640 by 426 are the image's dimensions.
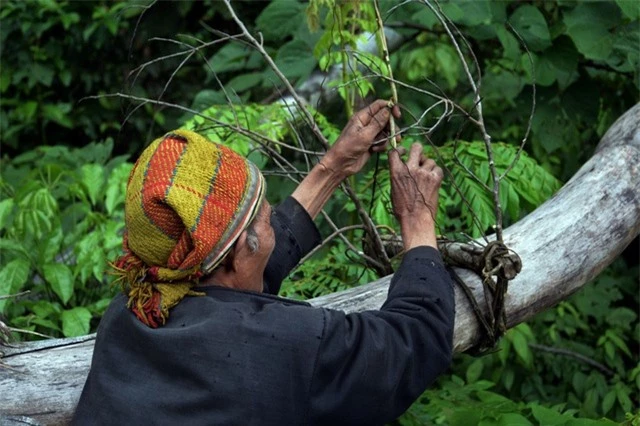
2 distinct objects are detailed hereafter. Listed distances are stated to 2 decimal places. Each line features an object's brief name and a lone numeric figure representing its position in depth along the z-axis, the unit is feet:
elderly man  6.77
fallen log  7.90
